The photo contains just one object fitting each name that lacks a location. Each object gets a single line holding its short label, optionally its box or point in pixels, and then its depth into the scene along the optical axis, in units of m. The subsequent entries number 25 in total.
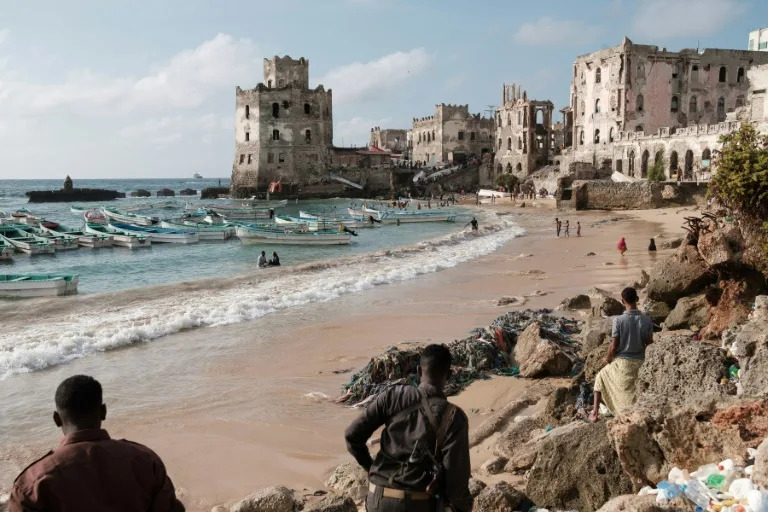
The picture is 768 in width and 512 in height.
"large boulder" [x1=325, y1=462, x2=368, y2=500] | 6.61
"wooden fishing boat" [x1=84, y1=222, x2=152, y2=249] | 37.97
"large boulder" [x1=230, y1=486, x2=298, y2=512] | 6.14
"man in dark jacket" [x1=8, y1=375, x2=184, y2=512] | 3.02
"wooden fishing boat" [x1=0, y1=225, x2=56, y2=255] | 35.38
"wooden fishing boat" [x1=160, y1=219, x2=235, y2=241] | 41.56
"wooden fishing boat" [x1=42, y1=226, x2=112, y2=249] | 38.06
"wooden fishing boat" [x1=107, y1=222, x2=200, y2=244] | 40.16
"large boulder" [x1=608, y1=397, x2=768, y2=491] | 4.66
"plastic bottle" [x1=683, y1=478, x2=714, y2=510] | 4.29
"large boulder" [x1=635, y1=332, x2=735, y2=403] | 6.16
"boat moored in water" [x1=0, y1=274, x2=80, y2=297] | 21.25
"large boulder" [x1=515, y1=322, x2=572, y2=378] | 9.88
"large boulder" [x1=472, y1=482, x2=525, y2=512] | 5.41
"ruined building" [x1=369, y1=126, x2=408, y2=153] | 110.12
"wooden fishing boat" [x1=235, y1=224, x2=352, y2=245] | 37.09
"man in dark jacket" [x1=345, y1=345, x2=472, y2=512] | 3.88
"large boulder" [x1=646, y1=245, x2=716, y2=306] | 11.23
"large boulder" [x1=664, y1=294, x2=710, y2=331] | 10.20
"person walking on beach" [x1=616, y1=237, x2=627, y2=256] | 24.69
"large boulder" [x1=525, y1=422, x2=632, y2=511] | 5.34
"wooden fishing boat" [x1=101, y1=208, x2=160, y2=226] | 49.78
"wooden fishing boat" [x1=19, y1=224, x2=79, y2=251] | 36.66
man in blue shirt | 6.66
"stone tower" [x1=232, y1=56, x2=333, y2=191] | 74.00
